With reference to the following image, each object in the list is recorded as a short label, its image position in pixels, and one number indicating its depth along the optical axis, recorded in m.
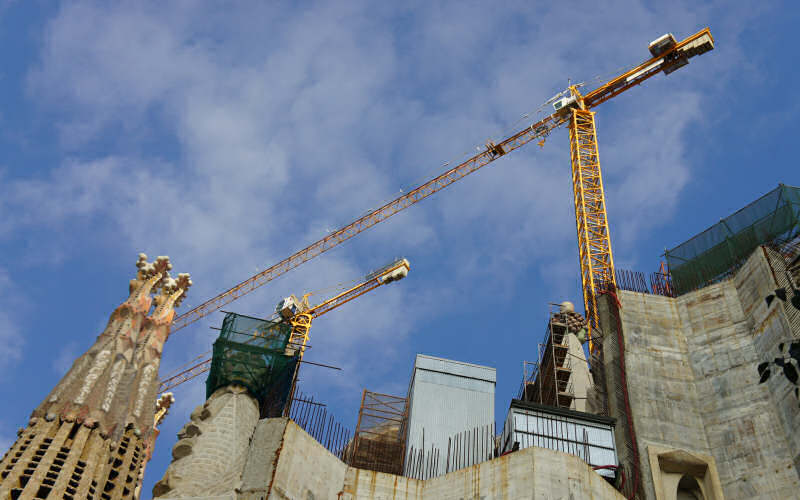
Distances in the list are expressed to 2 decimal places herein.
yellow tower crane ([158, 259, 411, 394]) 93.94
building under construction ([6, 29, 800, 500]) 29.03
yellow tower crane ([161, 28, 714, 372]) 64.06
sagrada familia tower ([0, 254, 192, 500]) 77.25
